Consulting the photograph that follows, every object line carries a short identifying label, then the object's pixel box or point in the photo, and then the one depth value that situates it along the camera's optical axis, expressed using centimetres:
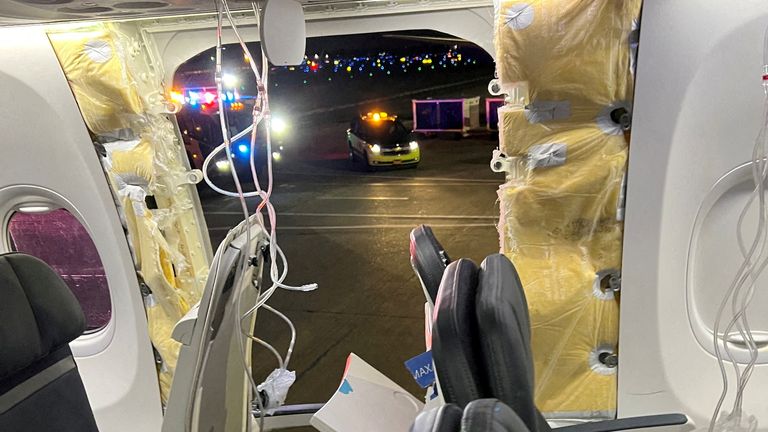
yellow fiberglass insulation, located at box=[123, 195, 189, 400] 238
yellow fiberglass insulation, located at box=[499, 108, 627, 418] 202
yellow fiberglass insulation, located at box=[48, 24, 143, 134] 212
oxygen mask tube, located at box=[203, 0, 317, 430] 143
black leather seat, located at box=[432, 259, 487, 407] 90
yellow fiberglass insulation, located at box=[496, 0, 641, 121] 185
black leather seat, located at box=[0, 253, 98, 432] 135
